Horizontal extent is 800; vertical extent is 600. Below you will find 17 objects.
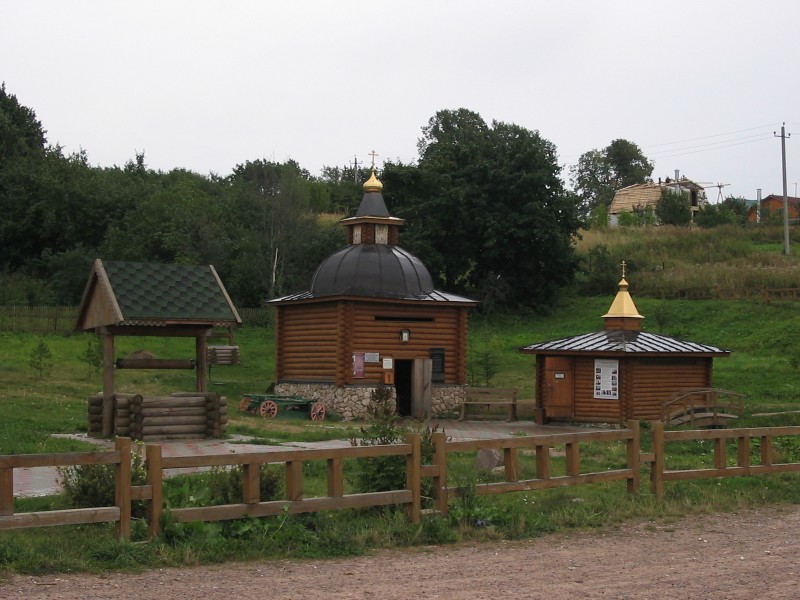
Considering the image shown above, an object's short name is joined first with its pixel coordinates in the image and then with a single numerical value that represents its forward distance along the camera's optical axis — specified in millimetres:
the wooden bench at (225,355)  39509
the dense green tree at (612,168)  105731
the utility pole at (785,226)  56756
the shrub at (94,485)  11227
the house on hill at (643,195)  89812
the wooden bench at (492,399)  31516
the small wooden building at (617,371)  28469
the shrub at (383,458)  12398
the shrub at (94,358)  33031
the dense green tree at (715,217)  68562
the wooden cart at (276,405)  30062
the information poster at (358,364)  31578
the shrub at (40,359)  32219
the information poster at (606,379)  28766
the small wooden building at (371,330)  31641
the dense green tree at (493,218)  51656
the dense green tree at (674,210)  72312
